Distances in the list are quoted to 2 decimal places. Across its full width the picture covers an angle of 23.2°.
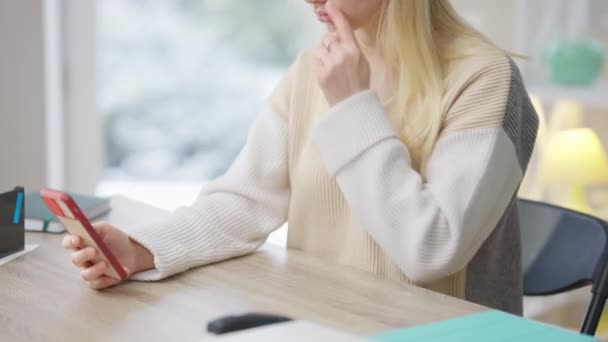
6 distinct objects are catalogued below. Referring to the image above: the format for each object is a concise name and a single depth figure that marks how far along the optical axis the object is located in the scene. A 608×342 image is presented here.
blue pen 2.06
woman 1.96
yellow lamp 3.41
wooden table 1.74
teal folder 1.67
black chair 2.02
